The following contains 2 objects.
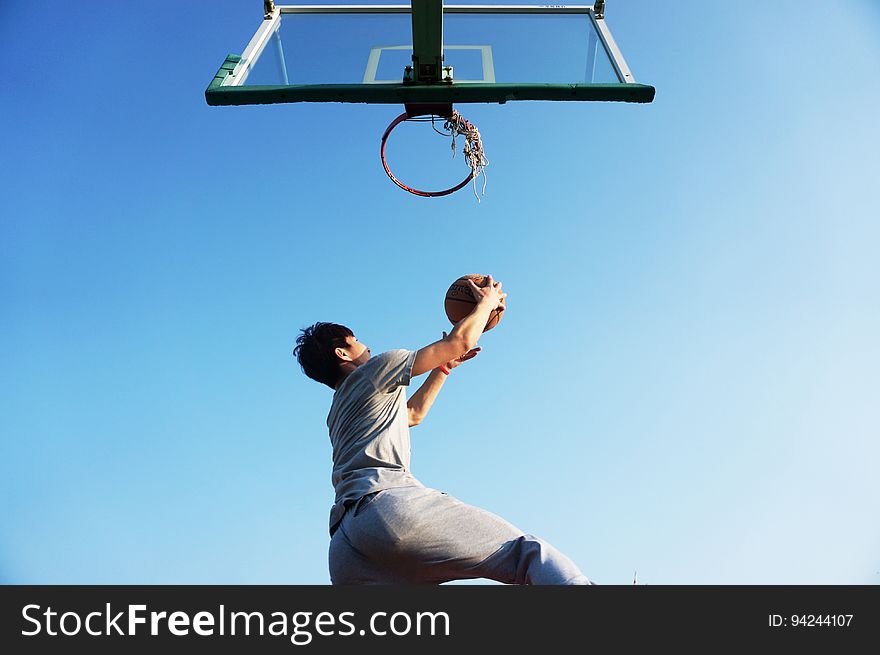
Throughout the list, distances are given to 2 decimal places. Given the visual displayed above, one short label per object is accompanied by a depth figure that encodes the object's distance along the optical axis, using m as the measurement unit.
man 2.97
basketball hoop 4.99
